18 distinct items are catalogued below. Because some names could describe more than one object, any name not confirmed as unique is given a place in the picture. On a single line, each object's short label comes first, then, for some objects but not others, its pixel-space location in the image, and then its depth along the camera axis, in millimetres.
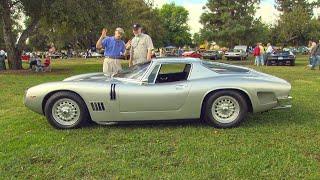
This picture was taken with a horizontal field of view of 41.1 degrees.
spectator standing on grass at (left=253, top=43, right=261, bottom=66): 27752
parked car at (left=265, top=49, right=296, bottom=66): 28719
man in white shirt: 8680
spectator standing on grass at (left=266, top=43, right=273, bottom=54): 29689
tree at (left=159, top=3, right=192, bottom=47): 94000
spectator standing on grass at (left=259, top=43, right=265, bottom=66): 27834
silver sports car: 6285
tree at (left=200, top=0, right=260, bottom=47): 55500
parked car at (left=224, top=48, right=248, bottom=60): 41781
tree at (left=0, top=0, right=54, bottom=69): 20688
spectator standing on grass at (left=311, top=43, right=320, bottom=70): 21619
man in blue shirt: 8719
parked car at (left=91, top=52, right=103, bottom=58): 65088
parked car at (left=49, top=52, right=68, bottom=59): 62375
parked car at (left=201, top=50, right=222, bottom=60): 44531
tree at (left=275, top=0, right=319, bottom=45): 59372
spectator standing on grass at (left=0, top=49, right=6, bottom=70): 23172
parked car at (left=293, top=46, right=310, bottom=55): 70375
